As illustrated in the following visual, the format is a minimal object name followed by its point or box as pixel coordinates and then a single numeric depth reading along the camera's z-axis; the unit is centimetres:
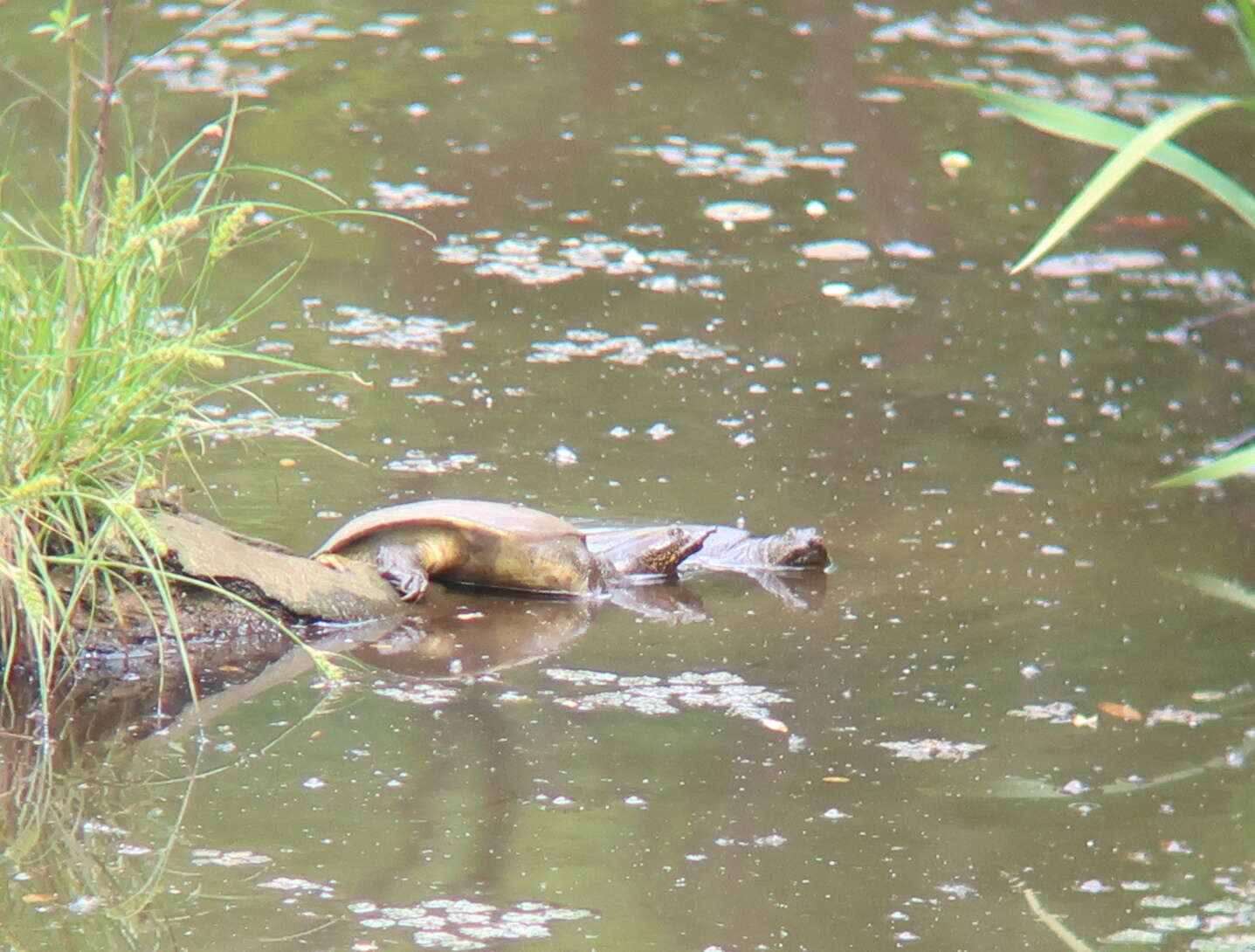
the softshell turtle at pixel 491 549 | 999
